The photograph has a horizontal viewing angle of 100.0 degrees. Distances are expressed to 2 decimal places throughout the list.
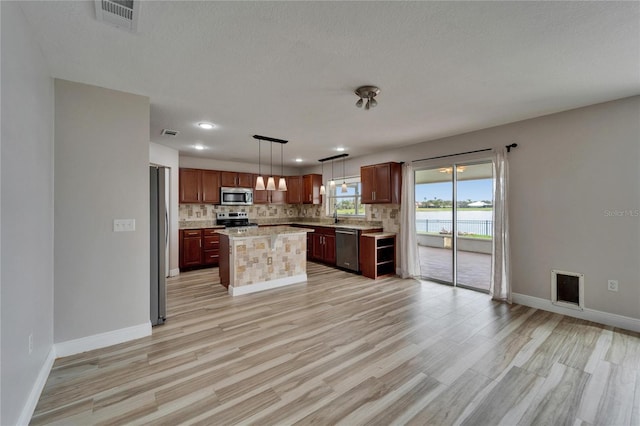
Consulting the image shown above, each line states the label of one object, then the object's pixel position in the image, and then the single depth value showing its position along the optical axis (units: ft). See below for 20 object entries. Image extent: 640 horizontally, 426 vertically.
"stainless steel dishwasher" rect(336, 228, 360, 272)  17.95
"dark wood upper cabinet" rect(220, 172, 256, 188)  21.06
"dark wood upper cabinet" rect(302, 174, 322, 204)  23.56
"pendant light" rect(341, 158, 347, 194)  21.25
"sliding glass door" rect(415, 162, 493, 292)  14.34
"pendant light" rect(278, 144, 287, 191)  14.61
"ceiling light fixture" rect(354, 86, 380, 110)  8.71
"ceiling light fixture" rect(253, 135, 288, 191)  14.44
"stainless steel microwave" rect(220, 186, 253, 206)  21.04
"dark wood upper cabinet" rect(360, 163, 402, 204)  17.22
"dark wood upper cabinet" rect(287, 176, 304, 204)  24.48
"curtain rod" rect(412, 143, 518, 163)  12.41
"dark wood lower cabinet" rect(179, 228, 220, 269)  18.40
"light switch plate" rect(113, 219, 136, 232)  8.82
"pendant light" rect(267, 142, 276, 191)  14.47
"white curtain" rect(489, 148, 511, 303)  12.59
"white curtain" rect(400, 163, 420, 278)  16.66
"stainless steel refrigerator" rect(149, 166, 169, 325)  10.00
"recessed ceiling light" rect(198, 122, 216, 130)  12.59
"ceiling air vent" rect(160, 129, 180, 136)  13.48
